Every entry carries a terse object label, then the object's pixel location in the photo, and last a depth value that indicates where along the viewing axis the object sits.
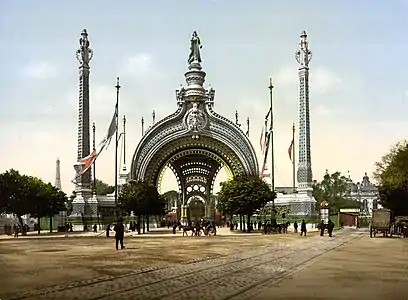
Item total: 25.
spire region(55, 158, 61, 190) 86.68
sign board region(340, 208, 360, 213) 102.78
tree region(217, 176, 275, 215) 59.19
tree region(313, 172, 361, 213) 115.49
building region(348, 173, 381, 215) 157.56
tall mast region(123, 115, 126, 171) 81.18
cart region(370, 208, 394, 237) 50.06
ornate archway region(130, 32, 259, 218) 75.56
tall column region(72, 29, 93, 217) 68.37
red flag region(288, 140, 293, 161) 69.16
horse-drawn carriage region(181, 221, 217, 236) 52.54
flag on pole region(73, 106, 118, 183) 61.16
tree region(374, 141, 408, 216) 45.91
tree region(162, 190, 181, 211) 138.90
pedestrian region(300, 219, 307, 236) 51.31
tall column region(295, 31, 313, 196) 69.12
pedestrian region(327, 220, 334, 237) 48.52
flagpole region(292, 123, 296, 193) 70.71
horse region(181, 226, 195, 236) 55.06
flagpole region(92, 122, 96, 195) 76.25
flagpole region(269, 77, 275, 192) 65.94
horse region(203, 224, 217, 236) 52.69
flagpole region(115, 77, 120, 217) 62.00
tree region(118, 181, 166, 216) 58.94
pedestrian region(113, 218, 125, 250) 30.95
